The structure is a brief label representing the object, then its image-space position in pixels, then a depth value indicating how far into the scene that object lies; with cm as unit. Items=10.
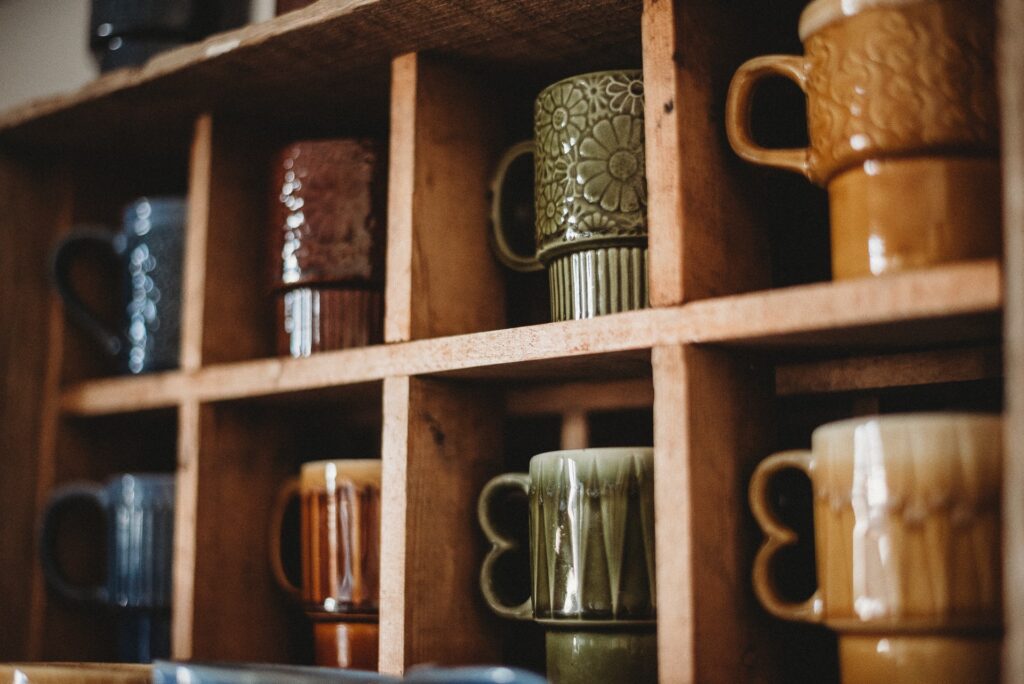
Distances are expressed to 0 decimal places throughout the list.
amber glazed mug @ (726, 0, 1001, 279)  74
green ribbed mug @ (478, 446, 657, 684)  84
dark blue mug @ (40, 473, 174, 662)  118
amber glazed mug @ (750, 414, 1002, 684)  69
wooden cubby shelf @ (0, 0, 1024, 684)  80
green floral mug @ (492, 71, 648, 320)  90
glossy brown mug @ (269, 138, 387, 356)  109
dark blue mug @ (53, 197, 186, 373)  125
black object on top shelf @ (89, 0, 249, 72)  121
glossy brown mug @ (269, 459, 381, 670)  103
